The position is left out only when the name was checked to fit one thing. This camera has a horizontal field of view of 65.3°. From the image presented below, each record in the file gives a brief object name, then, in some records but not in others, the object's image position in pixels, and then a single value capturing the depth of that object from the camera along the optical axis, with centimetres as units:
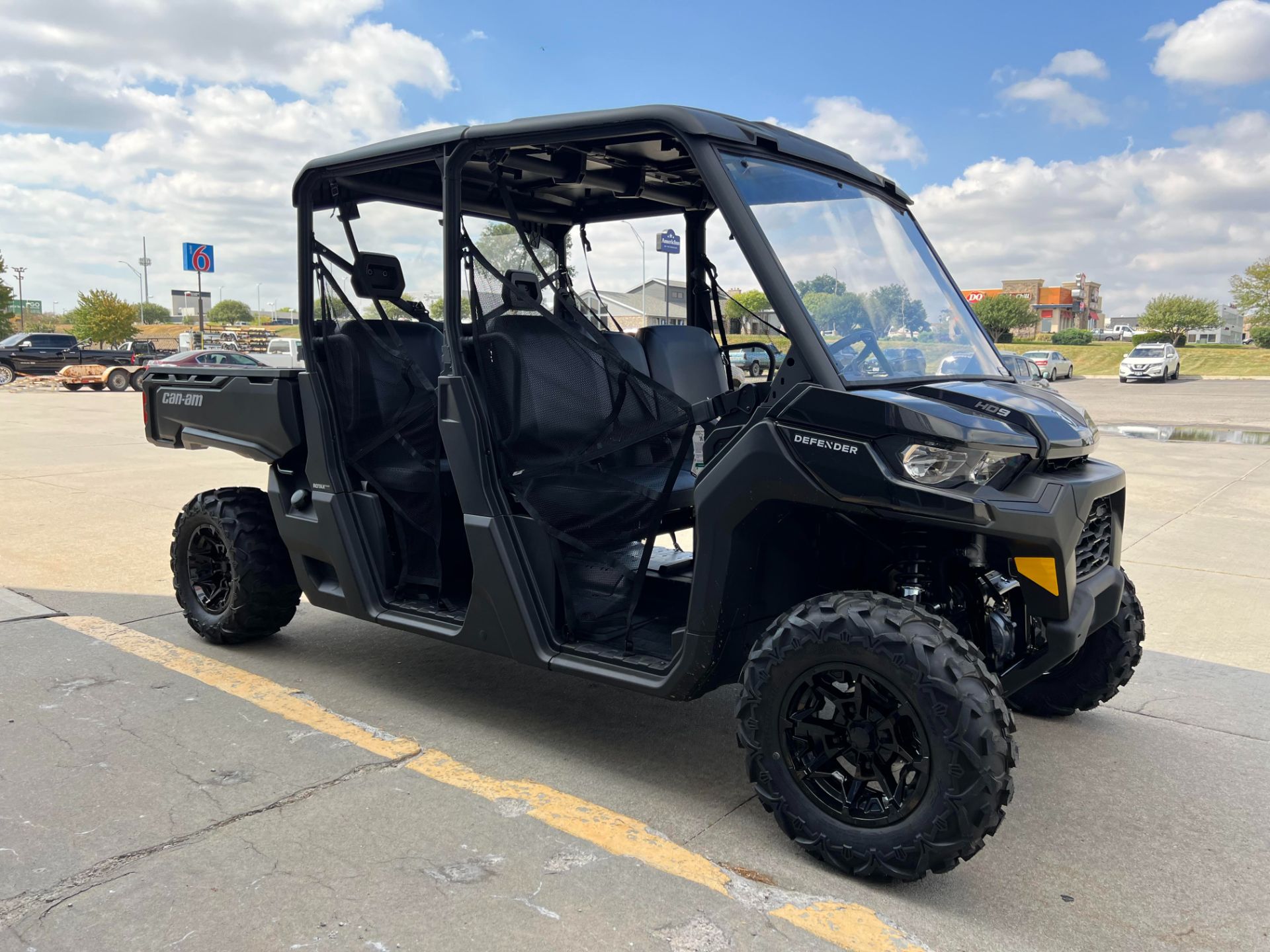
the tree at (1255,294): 5697
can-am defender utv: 274
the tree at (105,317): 6331
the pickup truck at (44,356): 3050
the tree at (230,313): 12050
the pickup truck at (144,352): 3184
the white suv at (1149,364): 3638
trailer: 2820
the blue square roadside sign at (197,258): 2391
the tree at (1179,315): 7094
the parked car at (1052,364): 3747
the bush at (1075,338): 6103
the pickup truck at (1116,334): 9512
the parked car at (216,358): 2172
